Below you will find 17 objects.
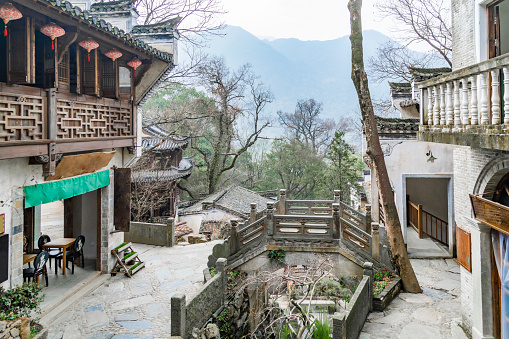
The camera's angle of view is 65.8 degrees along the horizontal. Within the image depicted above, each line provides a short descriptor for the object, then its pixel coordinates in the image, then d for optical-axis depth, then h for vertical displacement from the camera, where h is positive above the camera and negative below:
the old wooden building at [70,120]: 6.36 +1.09
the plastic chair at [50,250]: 9.43 -1.81
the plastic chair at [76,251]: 9.60 -1.90
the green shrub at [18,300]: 6.04 -1.99
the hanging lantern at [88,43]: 7.65 +2.58
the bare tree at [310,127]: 40.06 +4.86
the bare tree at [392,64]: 20.94 +5.95
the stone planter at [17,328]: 5.48 -2.17
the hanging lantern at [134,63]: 9.43 +2.69
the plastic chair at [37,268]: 8.03 -1.92
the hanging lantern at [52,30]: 6.56 +2.45
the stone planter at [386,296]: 8.77 -2.83
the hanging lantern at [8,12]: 5.50 +2.32
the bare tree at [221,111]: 27.50 +4.31
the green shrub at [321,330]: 7.41 -2.99
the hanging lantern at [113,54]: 8.50 +2.63
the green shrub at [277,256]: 10.30 -2.17
